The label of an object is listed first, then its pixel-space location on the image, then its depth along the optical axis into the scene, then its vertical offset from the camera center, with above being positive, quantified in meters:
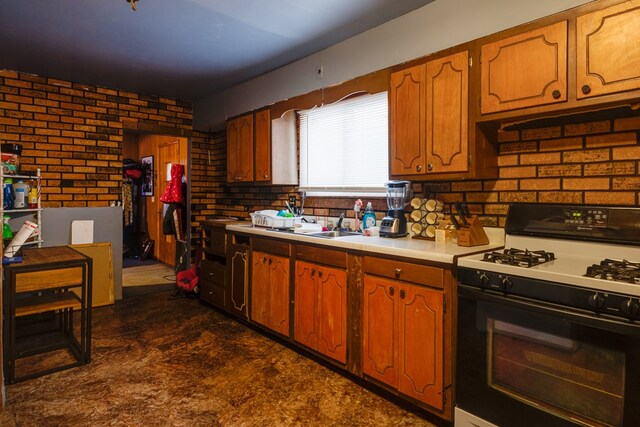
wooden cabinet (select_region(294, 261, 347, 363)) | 2.63 -0.76
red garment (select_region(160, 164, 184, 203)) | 5.32 +0.17
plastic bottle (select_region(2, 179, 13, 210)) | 3.54 +0.06
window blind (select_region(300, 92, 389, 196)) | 3.21 +0.49
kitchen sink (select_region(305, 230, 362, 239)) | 3.04 -0.25
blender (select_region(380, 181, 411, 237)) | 2.76 -0.06
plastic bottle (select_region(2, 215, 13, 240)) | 3.27 -0.26
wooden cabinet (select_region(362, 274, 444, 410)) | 2.08 -0.76
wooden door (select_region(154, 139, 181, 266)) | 6.37 +0.35
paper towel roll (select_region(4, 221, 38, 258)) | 2.71 -0.26
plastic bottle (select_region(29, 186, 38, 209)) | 3.90 +0.03
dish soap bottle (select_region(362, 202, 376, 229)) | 3.05 -0.13
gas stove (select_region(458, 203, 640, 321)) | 1.49 -0.27
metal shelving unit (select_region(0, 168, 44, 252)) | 3.83 -0.17
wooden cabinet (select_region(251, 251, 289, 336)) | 3.13 -0.74
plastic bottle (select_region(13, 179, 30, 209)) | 3.66 +0.07
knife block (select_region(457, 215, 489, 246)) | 2.33 -0.19
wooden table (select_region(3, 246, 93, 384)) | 2.54 -0.65
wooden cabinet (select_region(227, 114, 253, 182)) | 4.27 +0.59
